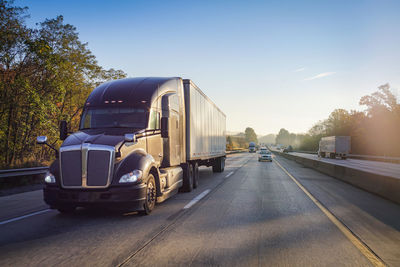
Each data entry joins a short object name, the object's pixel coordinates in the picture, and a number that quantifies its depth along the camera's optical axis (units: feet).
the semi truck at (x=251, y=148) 315.74
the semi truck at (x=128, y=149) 20.02
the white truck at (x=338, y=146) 148.25
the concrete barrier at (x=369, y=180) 31.29
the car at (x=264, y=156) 116.70
